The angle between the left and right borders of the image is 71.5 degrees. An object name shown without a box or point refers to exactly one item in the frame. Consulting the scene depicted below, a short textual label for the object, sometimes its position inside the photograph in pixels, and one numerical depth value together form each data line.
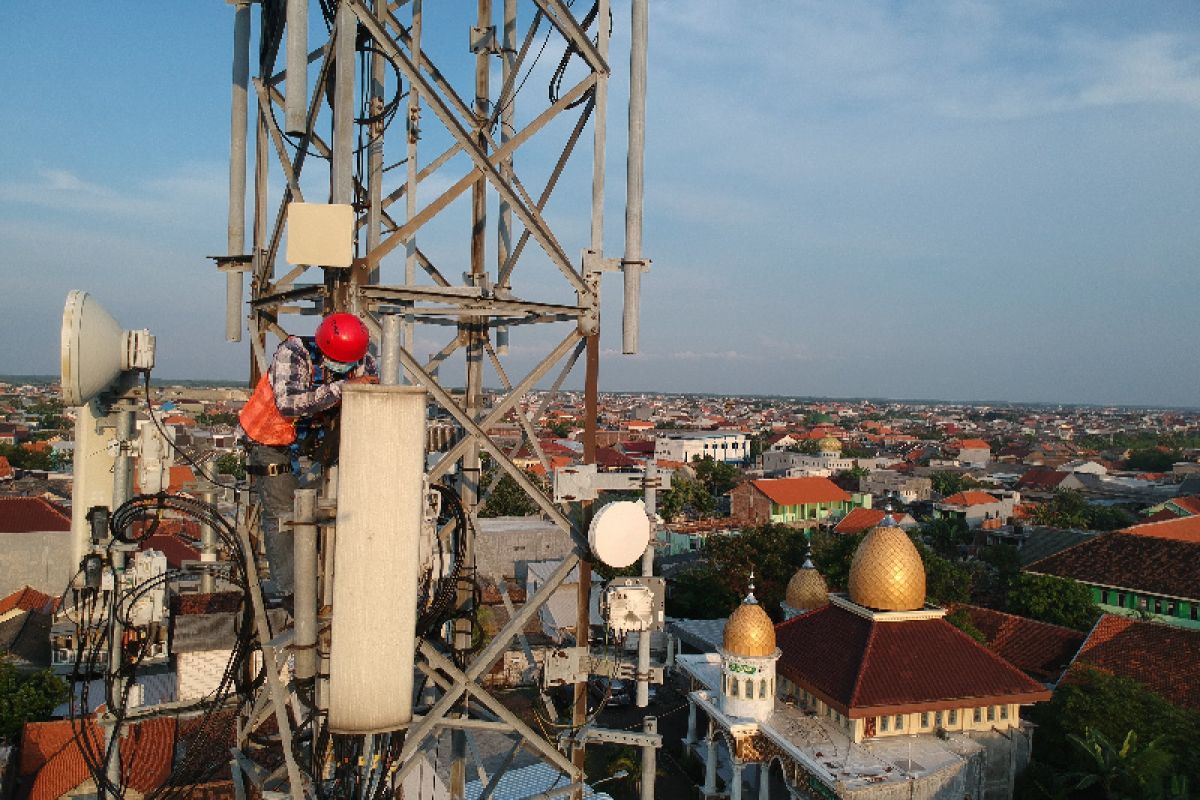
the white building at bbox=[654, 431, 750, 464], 85.38
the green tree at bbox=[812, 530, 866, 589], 26.06
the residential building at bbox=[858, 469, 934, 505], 63.44
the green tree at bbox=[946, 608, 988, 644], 21.59
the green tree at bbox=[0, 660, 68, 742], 15.84
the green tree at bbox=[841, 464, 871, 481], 69.12
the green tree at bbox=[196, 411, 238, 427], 98.59
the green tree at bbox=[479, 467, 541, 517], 40.34
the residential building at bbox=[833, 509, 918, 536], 42.78
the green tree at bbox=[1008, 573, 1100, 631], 25.97
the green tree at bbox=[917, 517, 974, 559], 42.22
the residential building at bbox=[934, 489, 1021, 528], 53.06
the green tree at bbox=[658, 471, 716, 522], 51.12
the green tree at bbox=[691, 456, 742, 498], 67.44
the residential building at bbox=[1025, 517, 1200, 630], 27.66
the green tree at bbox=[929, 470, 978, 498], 64.88
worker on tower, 3.75
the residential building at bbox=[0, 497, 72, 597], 27.38
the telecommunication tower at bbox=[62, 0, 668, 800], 3.19
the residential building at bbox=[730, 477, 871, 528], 52.00
